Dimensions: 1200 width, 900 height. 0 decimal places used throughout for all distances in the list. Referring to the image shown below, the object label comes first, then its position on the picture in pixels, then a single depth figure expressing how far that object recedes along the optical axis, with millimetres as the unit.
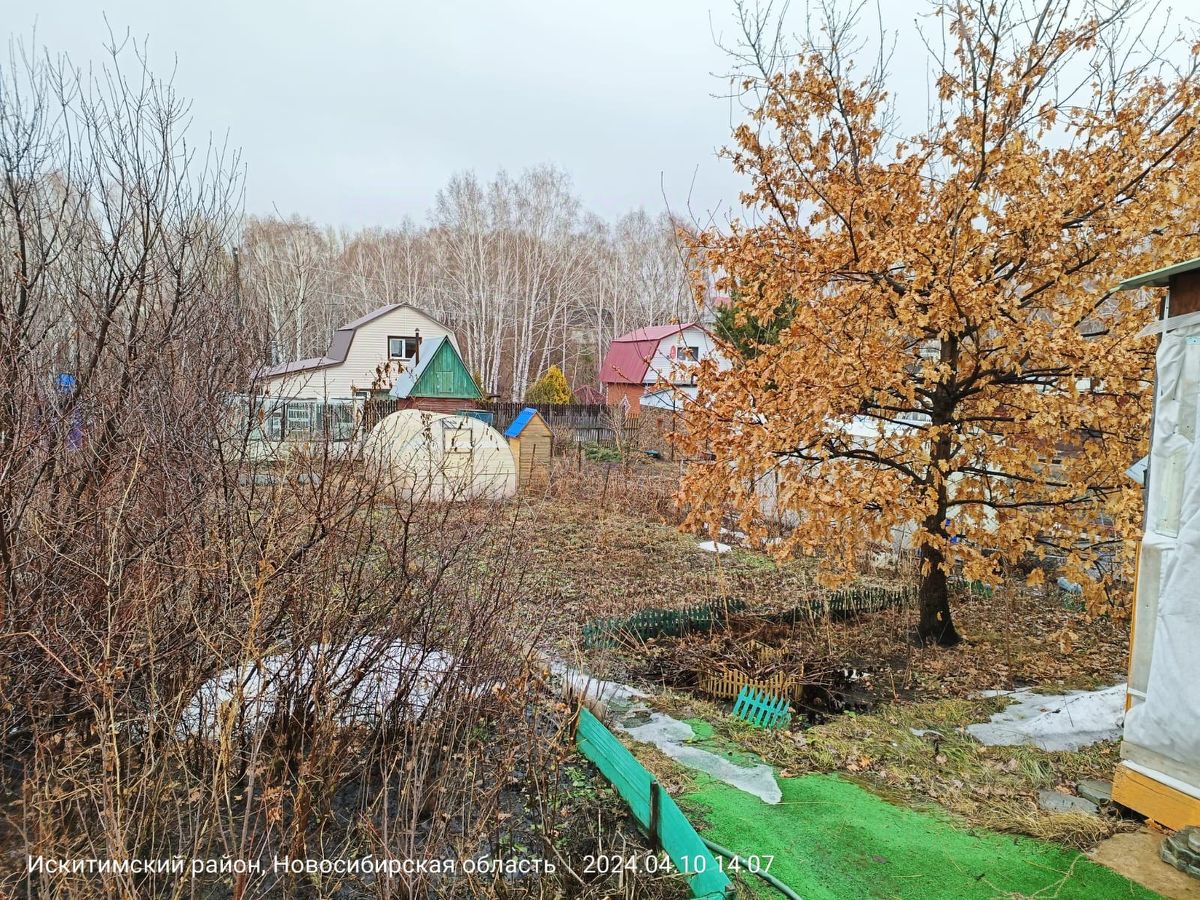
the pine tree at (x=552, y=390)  31062
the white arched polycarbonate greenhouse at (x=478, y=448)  12141
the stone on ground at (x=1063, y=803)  3996
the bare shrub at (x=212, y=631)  2809
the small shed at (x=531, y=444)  15422
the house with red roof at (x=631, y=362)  28953
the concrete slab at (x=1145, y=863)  3303
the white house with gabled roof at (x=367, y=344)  26953
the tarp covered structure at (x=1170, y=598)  3582
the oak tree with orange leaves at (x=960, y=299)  5551
